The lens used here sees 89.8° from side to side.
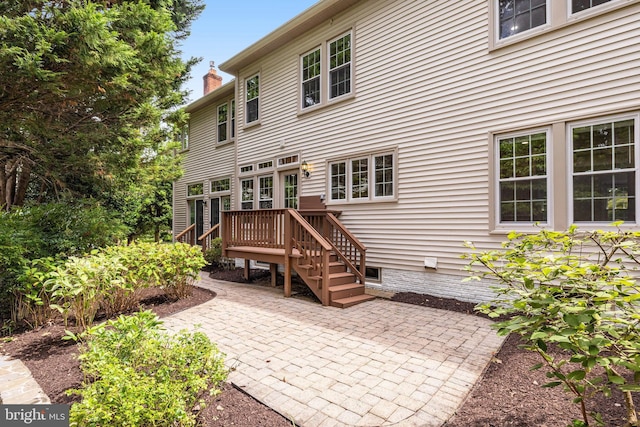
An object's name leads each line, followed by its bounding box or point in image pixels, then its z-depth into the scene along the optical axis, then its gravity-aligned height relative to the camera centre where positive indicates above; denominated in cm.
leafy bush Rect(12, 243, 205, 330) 410 -91
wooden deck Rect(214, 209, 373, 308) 585 -66
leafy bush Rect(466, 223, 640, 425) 152 -50
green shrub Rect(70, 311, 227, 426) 180 -104
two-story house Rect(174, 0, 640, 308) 442 +169
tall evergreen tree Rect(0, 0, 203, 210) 405 +197
